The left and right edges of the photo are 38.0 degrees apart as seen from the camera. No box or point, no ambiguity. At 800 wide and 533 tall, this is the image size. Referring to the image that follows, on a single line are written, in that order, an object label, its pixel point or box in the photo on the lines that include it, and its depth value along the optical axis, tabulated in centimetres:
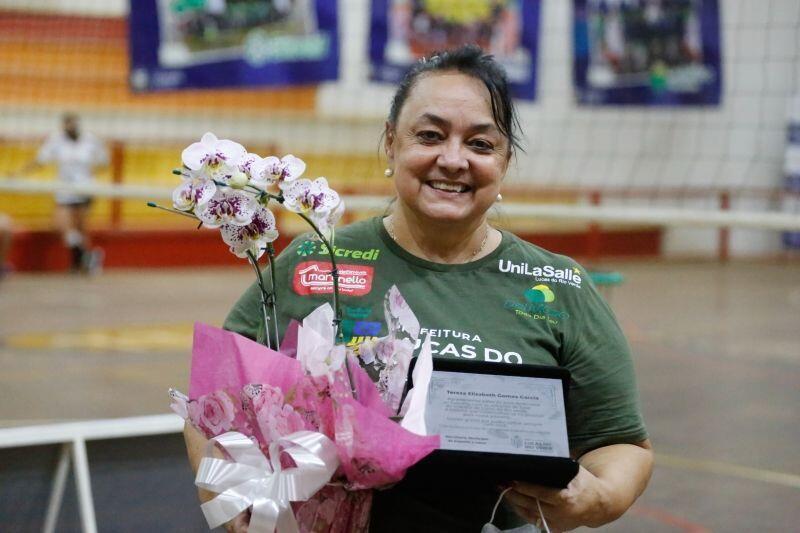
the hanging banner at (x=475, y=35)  908
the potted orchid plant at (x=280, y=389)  184
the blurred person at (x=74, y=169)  1349
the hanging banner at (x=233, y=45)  876
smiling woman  224
